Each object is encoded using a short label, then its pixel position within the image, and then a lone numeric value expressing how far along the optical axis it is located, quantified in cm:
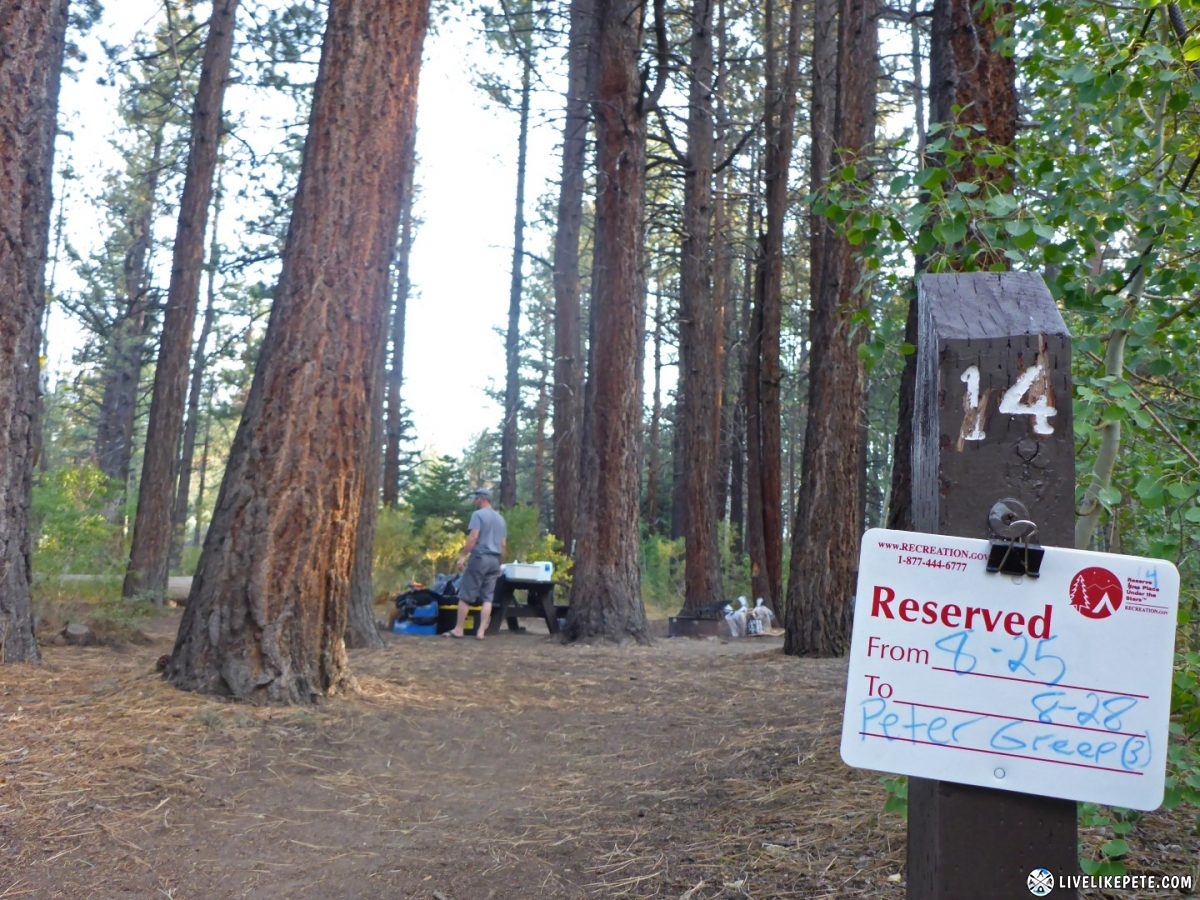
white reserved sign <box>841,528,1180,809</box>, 174
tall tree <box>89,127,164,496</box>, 2428
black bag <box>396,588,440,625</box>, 1313
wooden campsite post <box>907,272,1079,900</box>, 175
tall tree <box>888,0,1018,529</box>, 585
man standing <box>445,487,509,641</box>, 1247
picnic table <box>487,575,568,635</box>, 1346
